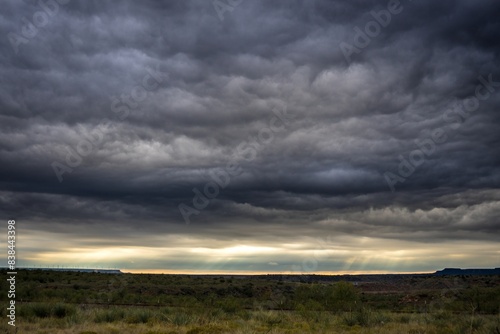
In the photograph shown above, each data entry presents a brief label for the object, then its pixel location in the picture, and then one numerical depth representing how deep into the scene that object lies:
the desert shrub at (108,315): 21.94
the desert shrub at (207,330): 17.09
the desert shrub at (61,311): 22.55
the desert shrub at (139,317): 21.90
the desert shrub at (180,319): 20.77
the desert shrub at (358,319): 22.09
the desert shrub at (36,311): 22.34
